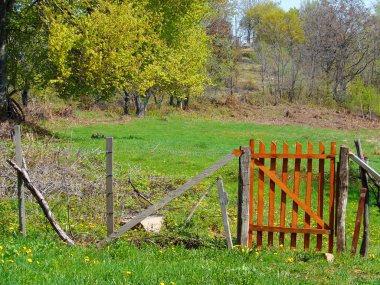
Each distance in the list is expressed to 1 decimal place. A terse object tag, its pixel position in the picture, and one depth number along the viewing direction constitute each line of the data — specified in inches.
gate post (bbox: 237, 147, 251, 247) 645.6
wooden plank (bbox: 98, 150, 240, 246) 617.6
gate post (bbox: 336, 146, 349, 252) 643.4
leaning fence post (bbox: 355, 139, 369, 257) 646.8
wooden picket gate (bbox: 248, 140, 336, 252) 646.8
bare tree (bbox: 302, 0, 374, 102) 4917.9
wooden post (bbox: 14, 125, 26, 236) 628.6
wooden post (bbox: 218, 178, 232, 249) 634.8
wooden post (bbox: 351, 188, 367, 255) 641.6
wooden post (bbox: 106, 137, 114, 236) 622.7
